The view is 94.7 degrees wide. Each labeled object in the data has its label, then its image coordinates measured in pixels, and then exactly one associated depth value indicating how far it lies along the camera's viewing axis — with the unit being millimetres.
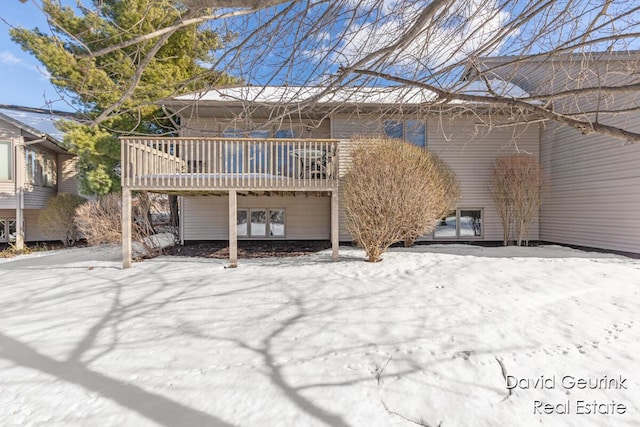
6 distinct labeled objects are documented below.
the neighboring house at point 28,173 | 11078
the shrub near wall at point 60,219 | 11547
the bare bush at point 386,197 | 6797
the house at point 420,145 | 7066
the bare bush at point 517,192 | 9406
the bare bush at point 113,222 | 8234
